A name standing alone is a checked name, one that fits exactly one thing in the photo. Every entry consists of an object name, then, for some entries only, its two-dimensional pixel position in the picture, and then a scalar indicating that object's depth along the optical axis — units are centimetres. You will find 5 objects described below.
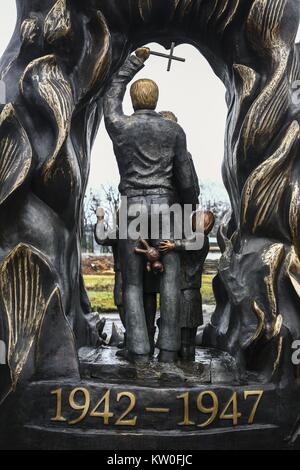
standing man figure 452
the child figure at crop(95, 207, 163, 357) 471
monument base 405
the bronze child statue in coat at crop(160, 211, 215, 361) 466
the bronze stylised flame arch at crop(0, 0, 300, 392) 424
